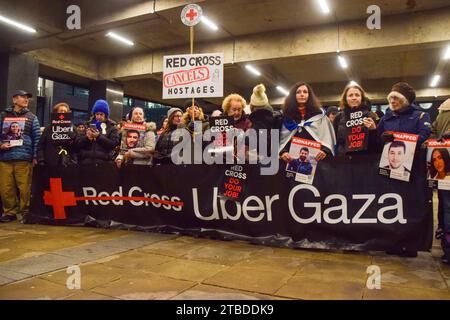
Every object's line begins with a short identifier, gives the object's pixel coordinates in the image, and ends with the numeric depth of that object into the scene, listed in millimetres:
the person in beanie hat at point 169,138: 5422
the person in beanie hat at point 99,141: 5891
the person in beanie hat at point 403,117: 3955
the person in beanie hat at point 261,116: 4617
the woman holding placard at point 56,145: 6008
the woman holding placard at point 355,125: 4087
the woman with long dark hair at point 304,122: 4336
